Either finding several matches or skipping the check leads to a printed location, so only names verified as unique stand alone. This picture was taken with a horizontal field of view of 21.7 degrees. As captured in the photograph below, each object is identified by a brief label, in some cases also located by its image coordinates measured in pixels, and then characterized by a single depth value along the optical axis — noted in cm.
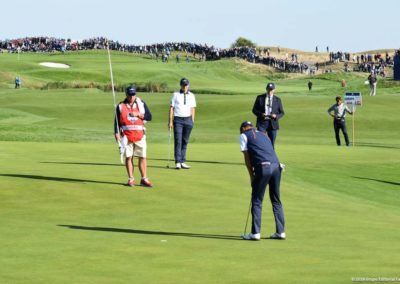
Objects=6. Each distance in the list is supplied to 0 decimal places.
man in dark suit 2748
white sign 4512
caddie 2242
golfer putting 1633
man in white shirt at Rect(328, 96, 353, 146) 4080
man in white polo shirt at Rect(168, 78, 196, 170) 2670
